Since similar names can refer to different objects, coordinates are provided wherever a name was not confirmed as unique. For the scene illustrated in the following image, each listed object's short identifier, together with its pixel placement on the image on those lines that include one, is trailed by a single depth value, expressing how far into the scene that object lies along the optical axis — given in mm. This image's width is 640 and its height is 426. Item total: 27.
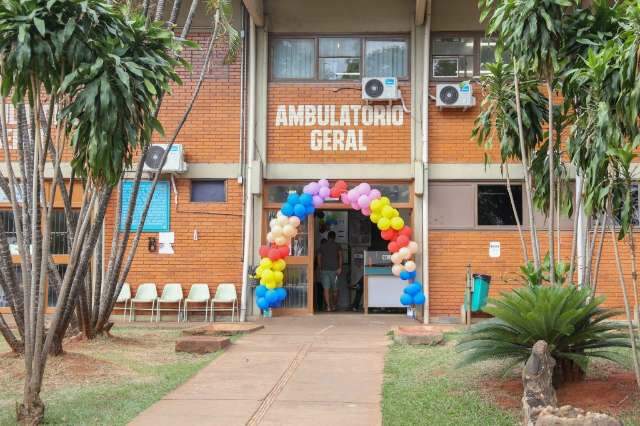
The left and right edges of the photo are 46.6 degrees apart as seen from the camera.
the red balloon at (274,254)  14227
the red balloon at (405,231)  14250
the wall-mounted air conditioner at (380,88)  14742
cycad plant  7223
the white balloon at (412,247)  14203
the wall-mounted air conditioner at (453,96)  14625
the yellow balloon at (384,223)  14031
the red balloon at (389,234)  14258
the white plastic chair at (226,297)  14758
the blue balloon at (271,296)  14094
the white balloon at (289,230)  14078
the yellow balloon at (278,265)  14312
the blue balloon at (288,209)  14188
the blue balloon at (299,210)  14109
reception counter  15422
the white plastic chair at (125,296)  14922
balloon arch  14125
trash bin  13930
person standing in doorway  16094
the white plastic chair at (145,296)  14844
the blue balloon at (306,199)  14203
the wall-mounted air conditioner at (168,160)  14594
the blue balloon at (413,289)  14211
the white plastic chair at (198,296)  14766
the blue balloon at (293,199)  14250
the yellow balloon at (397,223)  14023
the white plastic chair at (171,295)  14797
